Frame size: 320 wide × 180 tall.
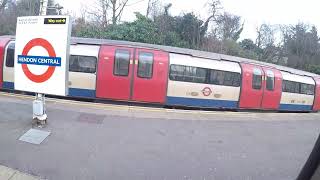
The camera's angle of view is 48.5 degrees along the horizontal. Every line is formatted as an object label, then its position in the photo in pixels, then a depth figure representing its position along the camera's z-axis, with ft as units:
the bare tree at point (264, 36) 162.91
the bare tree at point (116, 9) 116.24
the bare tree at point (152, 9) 128.11
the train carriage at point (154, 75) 47.55
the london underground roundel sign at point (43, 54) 24.23
